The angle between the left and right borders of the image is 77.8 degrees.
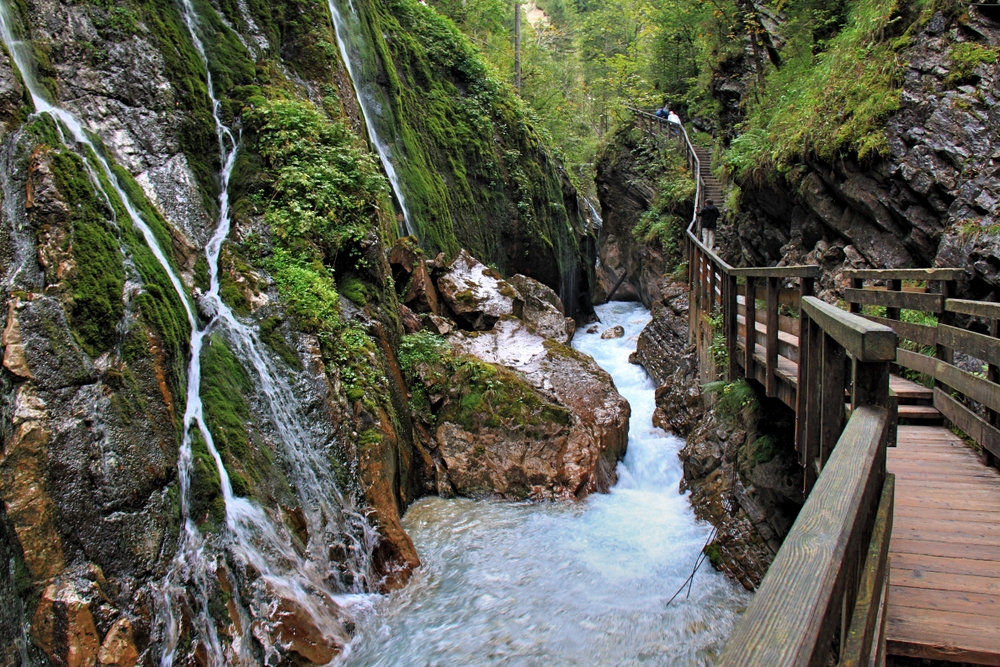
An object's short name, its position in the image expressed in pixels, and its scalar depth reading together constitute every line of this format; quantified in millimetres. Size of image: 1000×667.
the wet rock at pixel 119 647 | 3943
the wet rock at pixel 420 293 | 10547
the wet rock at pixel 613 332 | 18562
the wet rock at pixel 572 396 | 8914
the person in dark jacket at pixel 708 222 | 17594
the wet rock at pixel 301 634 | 4977
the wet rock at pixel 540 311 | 13219
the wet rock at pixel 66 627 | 3771
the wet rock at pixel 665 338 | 14195
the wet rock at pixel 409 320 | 9836
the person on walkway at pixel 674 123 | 24108
